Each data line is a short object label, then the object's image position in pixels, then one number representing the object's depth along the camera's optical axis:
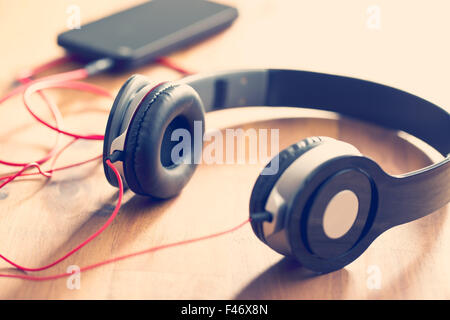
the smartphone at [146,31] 1.17
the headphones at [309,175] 0.92
